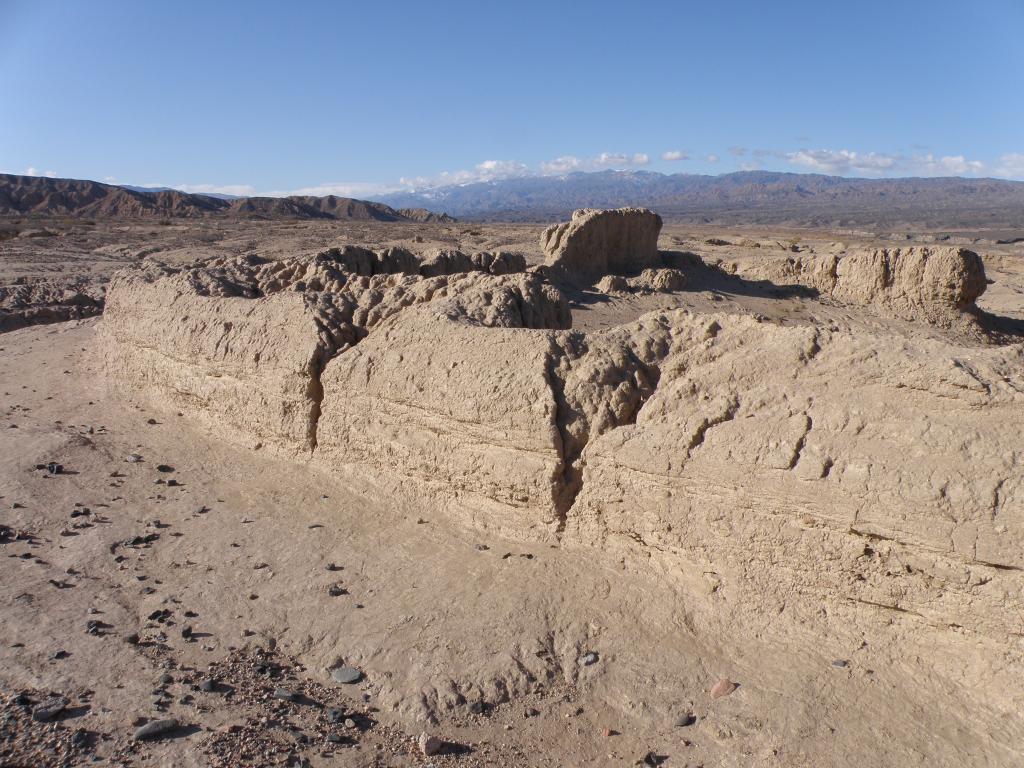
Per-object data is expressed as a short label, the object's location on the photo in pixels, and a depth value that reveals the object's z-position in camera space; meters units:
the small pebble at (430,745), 3.38
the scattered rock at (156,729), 3.31
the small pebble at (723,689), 3.66
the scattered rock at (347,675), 3.85
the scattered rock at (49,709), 3.38
